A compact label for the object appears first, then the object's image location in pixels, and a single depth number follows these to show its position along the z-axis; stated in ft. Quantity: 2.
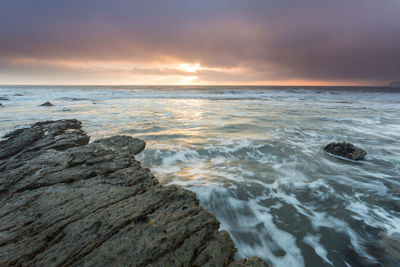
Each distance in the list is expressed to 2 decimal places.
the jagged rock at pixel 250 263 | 8.05
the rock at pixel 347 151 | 23.76
